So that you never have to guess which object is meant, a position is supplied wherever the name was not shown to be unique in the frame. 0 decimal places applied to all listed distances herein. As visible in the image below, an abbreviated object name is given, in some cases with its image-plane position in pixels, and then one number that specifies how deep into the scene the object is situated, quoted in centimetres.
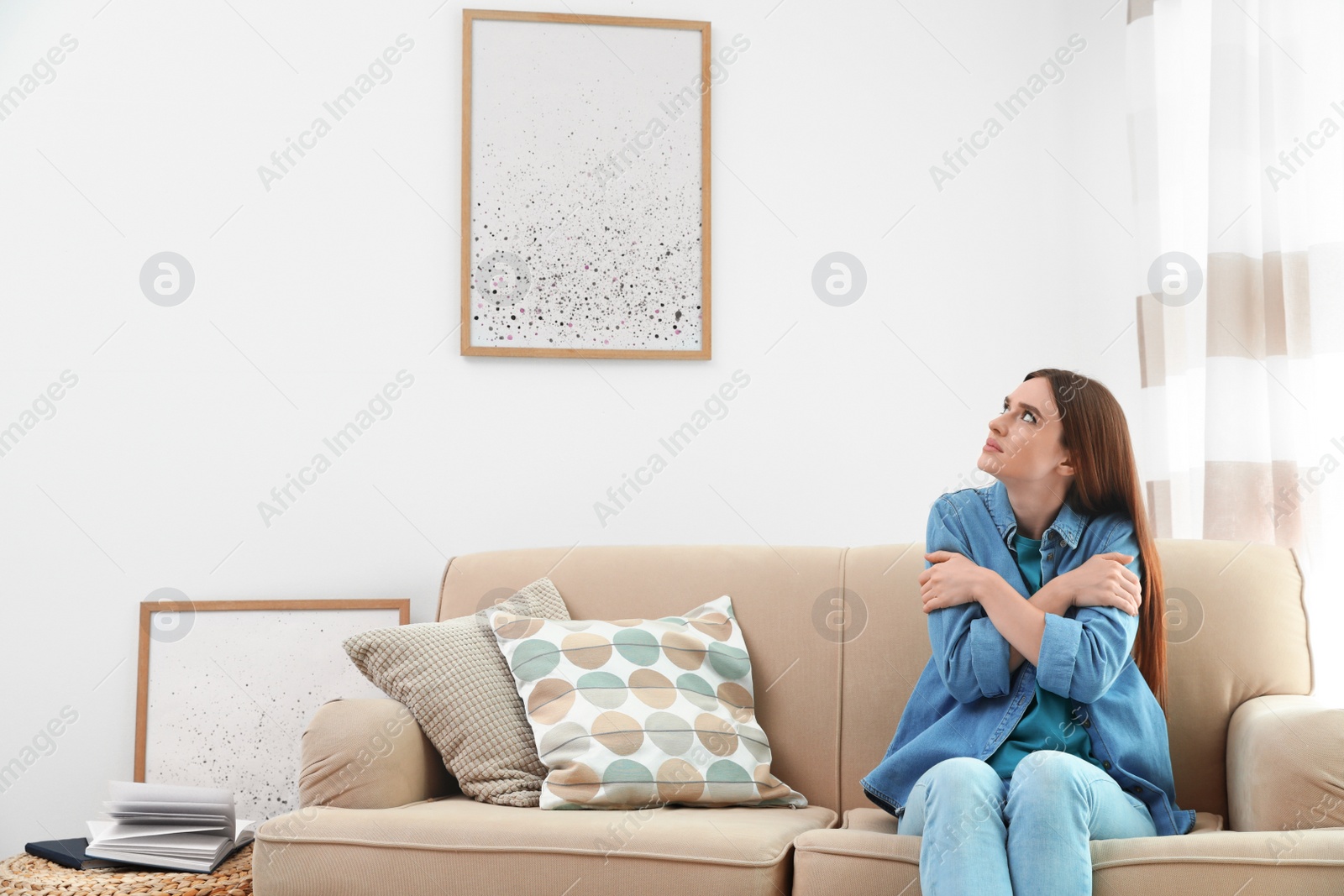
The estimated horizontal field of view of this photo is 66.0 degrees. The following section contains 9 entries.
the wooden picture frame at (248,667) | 231
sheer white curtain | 197
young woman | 129
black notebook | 176
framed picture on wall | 248
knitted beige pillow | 178
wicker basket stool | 164
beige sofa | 141
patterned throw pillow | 174
